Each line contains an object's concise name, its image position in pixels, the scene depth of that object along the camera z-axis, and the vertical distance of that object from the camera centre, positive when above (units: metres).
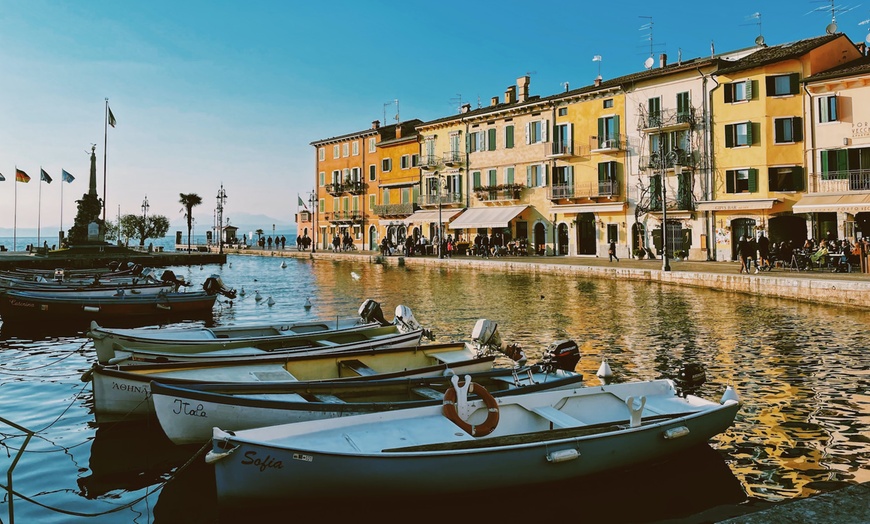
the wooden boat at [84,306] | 19.81 -0.84
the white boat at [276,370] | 8.80 -1.36
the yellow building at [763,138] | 34.03 +6.94
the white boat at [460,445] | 6.00 -1.68
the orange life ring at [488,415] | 6.92 -1.46
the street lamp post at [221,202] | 68.44 +7.76
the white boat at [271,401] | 7.38 -1.47
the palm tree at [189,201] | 82.56 +9.34
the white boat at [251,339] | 11.46 -1.16
